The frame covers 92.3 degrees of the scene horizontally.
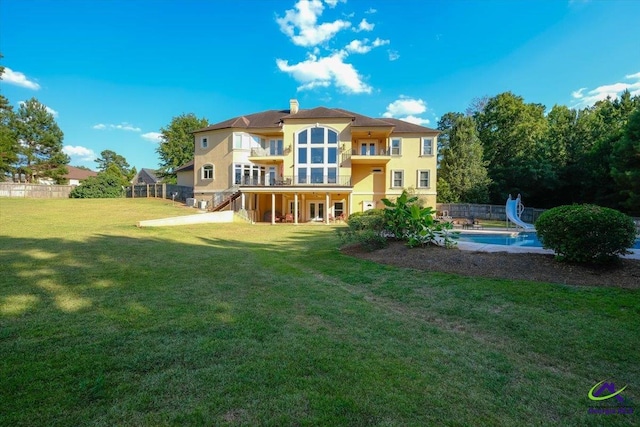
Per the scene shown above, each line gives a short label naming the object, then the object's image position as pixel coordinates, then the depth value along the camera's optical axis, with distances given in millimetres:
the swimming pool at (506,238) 14387
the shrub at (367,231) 10438
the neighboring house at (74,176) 44812
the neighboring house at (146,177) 54531
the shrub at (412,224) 9828
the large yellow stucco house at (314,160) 26203
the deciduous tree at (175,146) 49031
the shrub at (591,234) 6723
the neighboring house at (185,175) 34031
